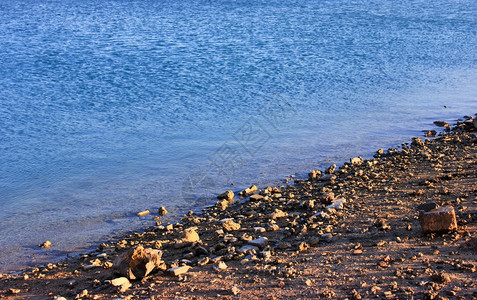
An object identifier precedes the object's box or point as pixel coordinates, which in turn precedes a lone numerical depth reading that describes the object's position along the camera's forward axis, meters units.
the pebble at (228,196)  7.69
